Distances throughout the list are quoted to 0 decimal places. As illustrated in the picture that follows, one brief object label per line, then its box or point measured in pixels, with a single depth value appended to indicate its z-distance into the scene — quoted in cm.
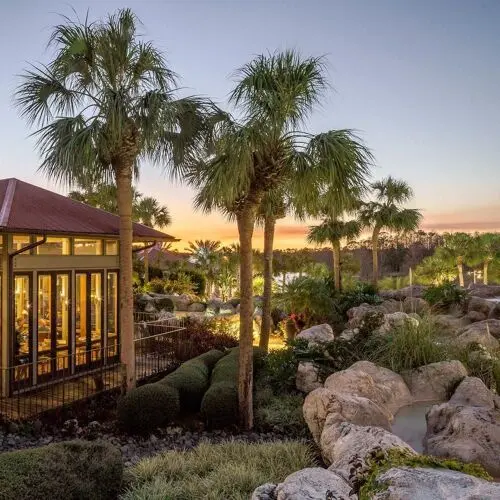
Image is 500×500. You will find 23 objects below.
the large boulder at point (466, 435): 529
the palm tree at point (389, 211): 2464
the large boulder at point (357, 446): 315
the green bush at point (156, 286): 3005
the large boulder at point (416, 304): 1827
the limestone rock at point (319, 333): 1323
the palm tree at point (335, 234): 2309
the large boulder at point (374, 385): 741
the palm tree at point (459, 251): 3081
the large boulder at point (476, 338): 1013
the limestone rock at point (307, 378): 952
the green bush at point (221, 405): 861
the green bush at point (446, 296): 1964
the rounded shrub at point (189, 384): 963
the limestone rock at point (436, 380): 804
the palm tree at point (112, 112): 882
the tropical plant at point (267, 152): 801
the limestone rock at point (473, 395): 725
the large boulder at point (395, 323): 940
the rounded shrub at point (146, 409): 836
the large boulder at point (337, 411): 583
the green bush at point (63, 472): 404
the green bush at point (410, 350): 879
